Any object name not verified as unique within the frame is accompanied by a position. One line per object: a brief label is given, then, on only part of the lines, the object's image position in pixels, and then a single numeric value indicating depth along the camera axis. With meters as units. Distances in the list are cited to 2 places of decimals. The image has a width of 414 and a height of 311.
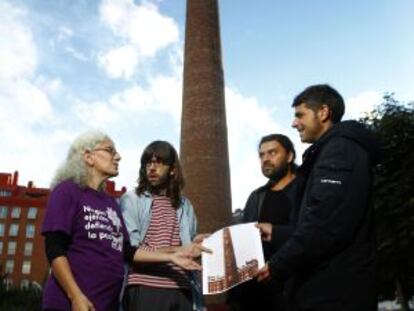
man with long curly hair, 2.99
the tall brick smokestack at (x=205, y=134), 11.07
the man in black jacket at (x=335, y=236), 2.31
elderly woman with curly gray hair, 2.47
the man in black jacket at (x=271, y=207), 3.40
